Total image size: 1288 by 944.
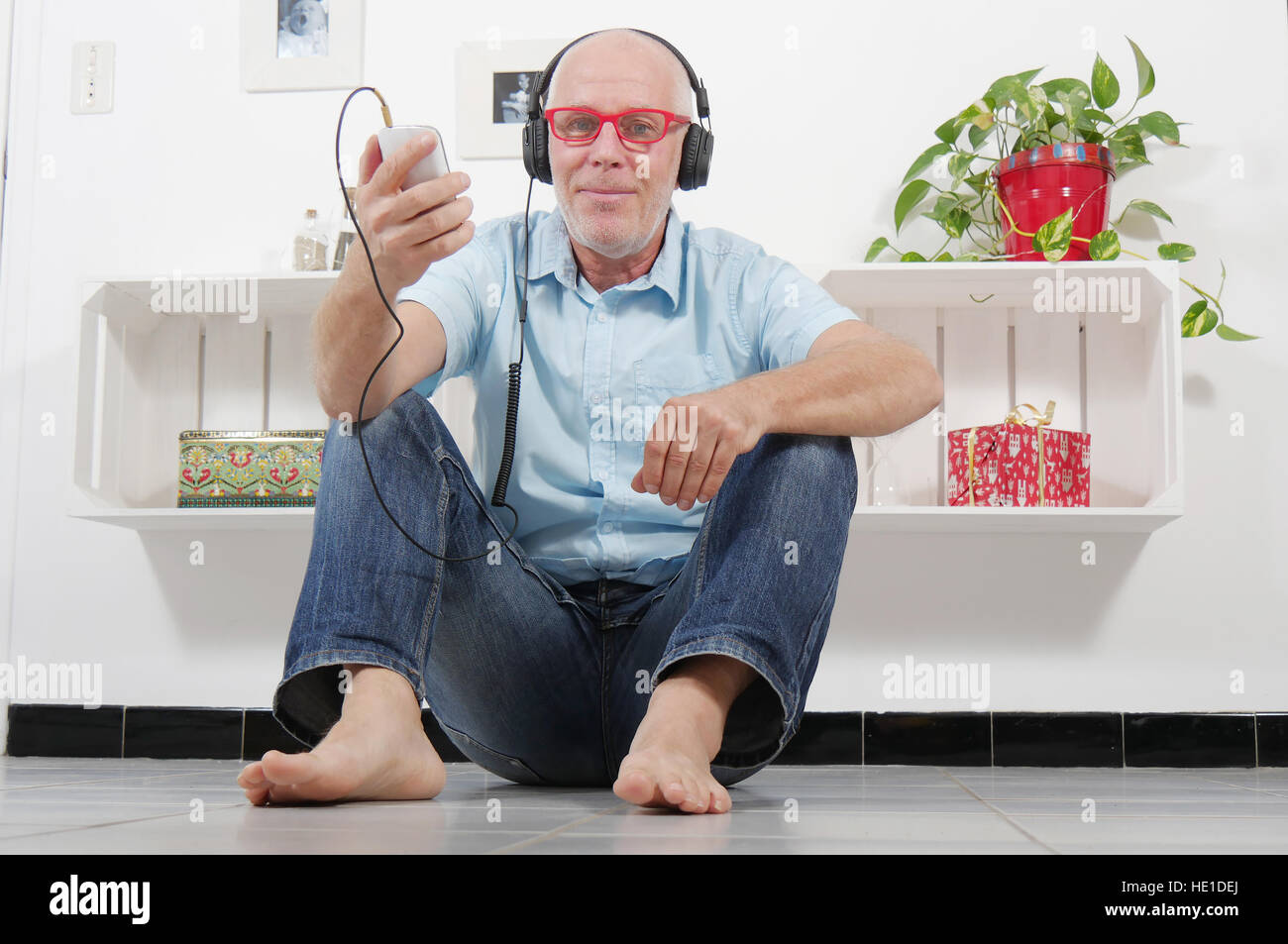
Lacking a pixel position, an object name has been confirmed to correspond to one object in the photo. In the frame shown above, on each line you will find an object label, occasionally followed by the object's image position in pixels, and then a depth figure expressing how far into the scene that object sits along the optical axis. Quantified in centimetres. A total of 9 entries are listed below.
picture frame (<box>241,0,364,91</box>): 203
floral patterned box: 181
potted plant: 175
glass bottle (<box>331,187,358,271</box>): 186
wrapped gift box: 170
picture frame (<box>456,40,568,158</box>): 197
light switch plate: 208
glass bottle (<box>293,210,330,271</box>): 188
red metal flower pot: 174
